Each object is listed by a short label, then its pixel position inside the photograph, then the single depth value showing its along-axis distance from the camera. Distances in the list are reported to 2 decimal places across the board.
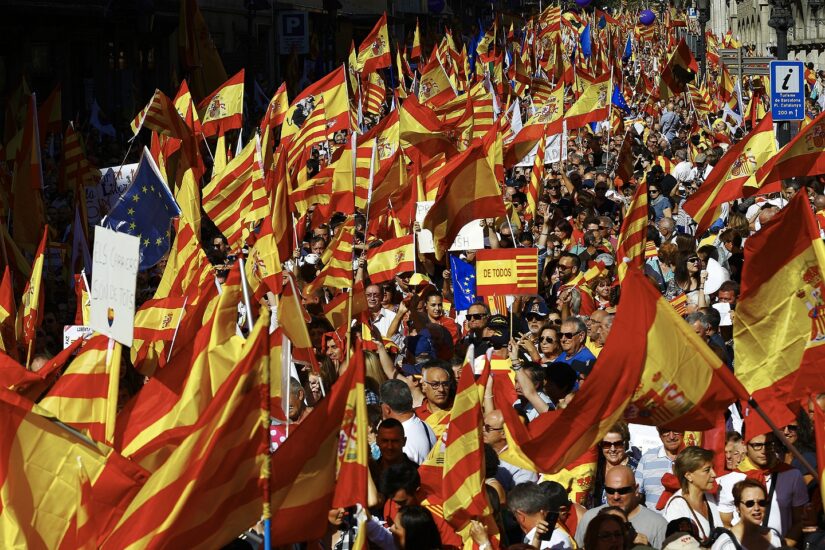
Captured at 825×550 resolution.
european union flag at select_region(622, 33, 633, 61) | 53.13
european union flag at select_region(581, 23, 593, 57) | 45.34
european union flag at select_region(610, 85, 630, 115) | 29.89
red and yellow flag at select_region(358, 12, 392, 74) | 27.94
